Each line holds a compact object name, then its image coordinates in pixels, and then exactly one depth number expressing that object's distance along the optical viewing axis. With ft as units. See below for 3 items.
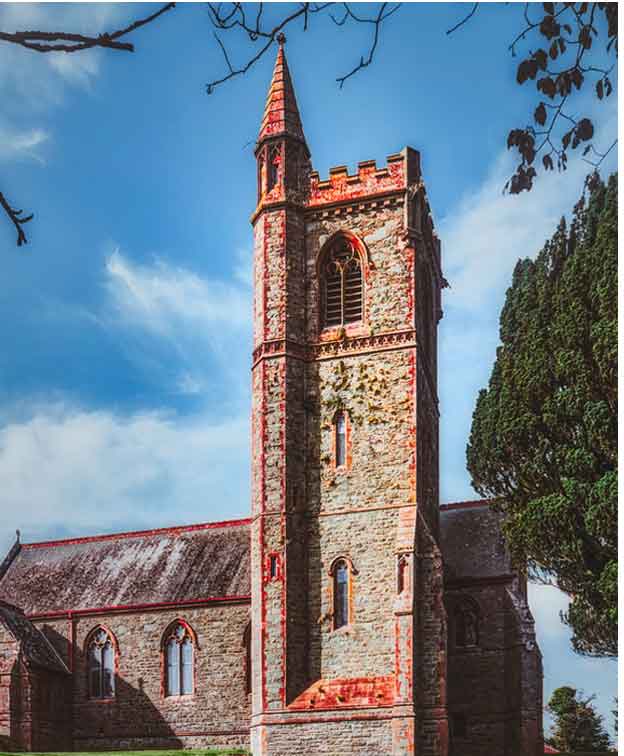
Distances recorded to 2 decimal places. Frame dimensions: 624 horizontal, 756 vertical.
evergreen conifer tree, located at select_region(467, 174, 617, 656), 85.66
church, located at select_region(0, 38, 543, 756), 93.45
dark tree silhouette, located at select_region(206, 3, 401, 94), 24.09
